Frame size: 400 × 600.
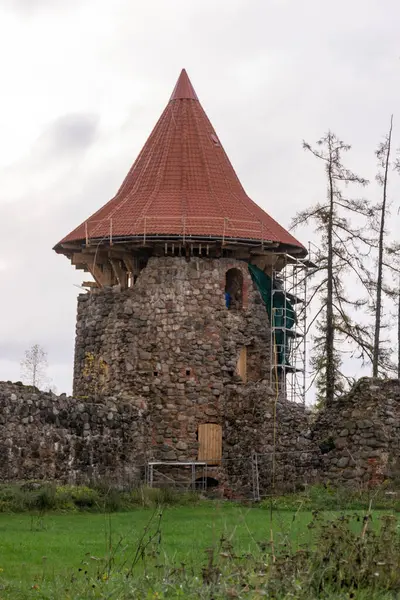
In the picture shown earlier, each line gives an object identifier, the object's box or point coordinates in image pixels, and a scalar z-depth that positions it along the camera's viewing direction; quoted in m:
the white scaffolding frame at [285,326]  36.44
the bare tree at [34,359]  62.16
